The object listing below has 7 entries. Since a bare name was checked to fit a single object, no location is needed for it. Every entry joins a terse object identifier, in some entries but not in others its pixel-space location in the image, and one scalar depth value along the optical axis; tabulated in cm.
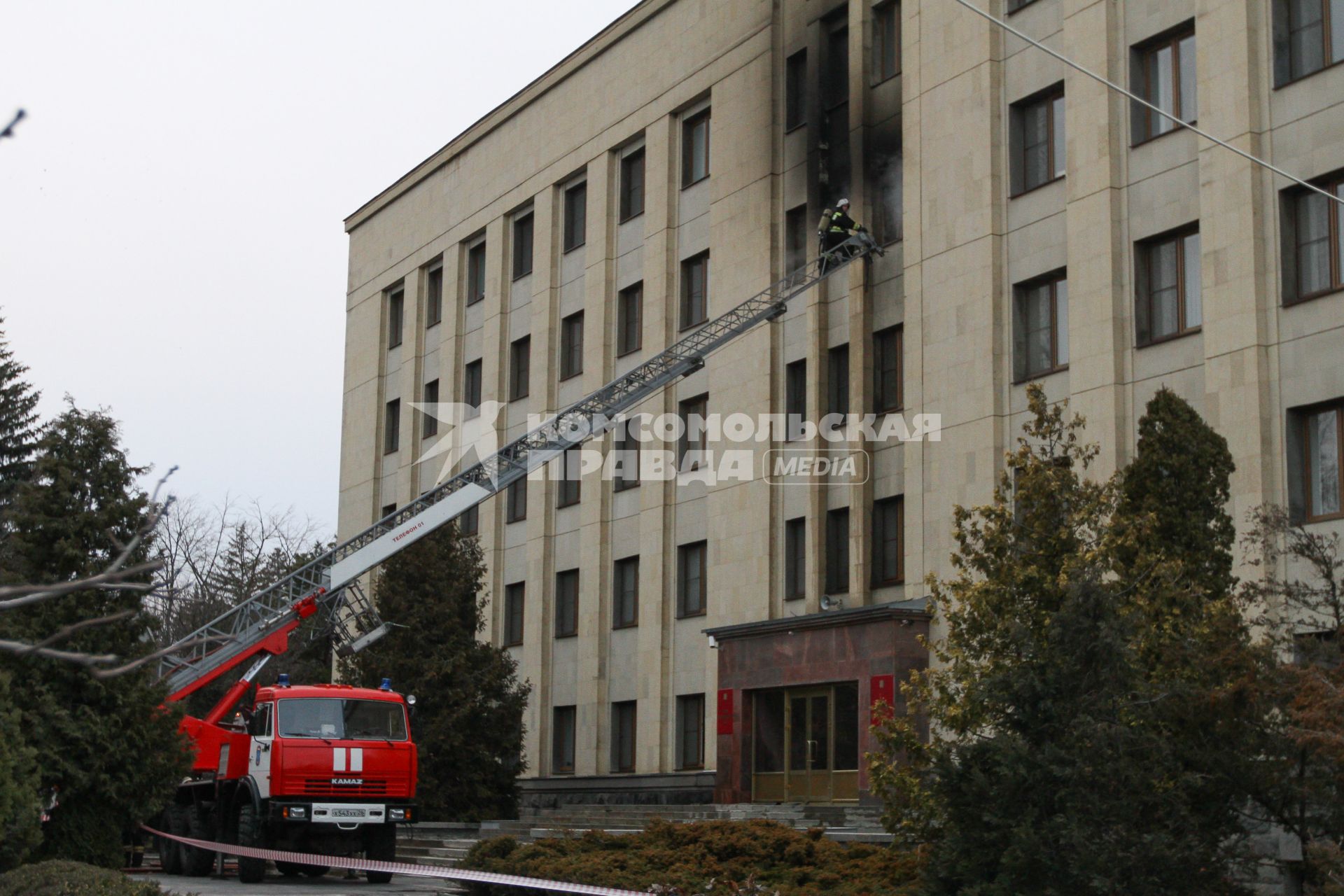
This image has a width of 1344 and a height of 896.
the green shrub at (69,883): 1546
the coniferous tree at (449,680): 3331
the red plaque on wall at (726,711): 3117
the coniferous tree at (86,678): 2142
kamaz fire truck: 2433
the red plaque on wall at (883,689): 2738
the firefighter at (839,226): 3061
